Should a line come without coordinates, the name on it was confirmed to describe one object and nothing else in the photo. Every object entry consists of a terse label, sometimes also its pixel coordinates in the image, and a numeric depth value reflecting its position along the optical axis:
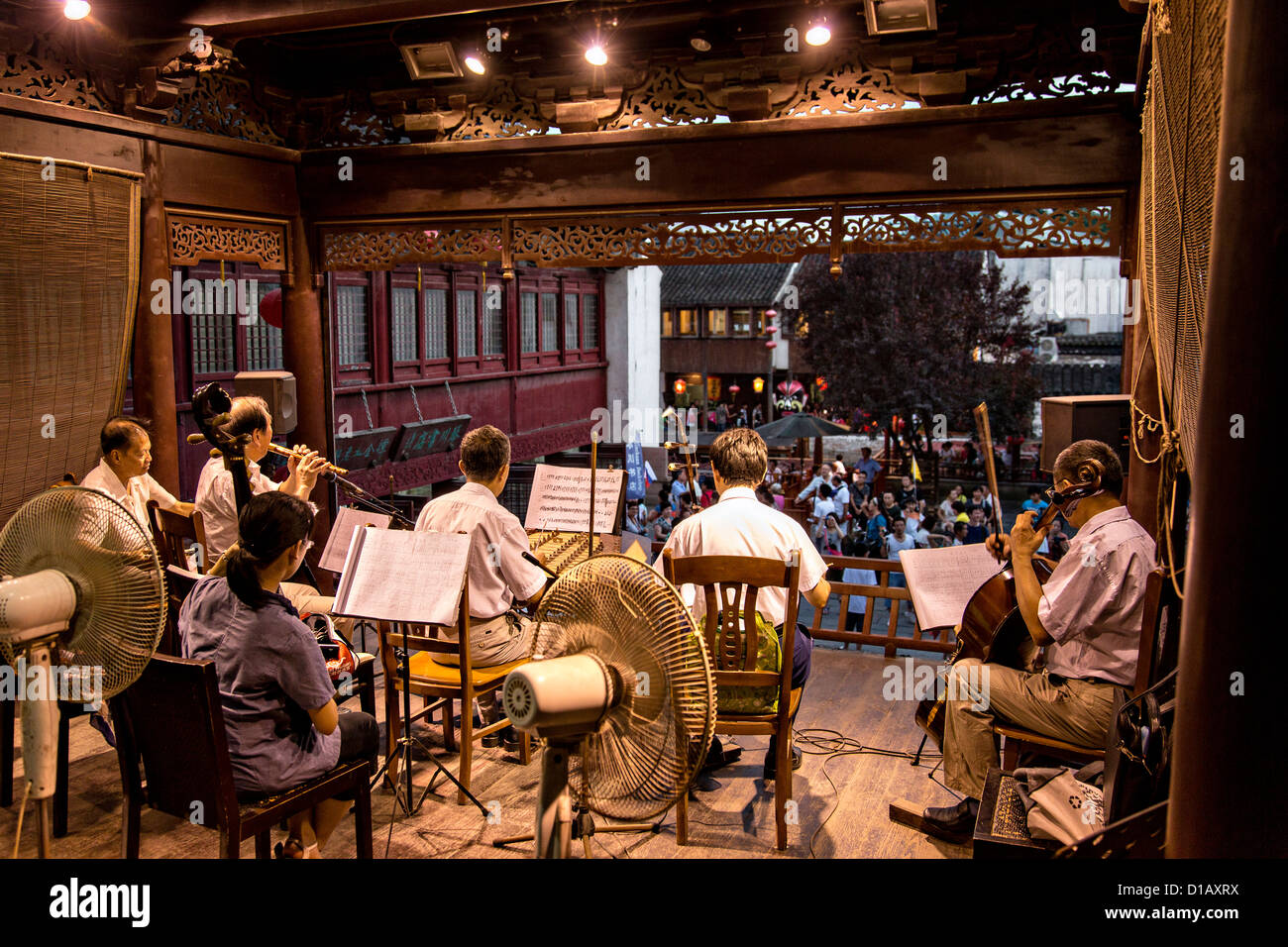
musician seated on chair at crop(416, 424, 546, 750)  4.46
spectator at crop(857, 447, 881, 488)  18.59
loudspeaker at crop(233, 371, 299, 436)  6.67
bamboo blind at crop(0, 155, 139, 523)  5.13
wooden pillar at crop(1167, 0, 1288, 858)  1.99
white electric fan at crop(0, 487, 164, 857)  2.82
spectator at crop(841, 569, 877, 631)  7.79
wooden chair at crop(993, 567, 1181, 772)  3.30
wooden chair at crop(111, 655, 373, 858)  2.97
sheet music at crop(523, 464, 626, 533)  4.98
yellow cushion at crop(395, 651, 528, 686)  4.41
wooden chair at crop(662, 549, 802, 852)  3.69
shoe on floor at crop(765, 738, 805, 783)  4.48
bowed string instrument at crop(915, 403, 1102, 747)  4.01
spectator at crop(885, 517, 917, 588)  10.04
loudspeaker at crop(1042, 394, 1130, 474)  5.16
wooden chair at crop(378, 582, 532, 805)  4.25
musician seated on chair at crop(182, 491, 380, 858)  3.07
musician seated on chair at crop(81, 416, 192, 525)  4.96
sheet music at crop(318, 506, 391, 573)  4.67
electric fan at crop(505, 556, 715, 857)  2.18
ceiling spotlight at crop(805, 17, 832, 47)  5.51
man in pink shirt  3.56
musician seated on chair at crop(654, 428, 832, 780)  4.08
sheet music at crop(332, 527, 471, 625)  3.76
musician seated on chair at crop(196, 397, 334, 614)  5.19
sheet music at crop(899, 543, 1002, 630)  4.32
